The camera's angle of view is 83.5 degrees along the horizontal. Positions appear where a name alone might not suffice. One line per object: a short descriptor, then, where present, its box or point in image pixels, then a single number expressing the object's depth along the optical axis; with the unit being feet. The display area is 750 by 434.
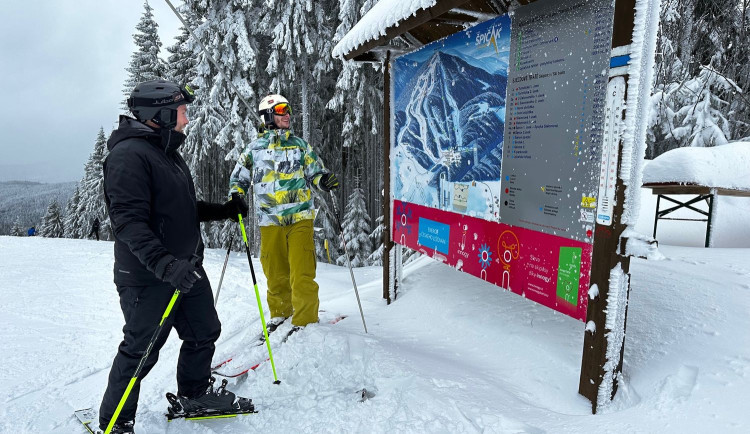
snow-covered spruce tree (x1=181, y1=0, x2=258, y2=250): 43.88
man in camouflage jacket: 14.48
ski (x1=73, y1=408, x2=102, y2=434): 9.29
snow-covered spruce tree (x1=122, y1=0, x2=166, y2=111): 71.61
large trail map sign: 9.98
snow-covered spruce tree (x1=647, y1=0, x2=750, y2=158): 26.76
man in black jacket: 8.20
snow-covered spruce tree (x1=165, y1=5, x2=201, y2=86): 51.03
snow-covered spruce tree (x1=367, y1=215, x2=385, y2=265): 47.57
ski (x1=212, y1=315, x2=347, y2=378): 12.06
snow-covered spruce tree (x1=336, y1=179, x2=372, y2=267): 52.92
